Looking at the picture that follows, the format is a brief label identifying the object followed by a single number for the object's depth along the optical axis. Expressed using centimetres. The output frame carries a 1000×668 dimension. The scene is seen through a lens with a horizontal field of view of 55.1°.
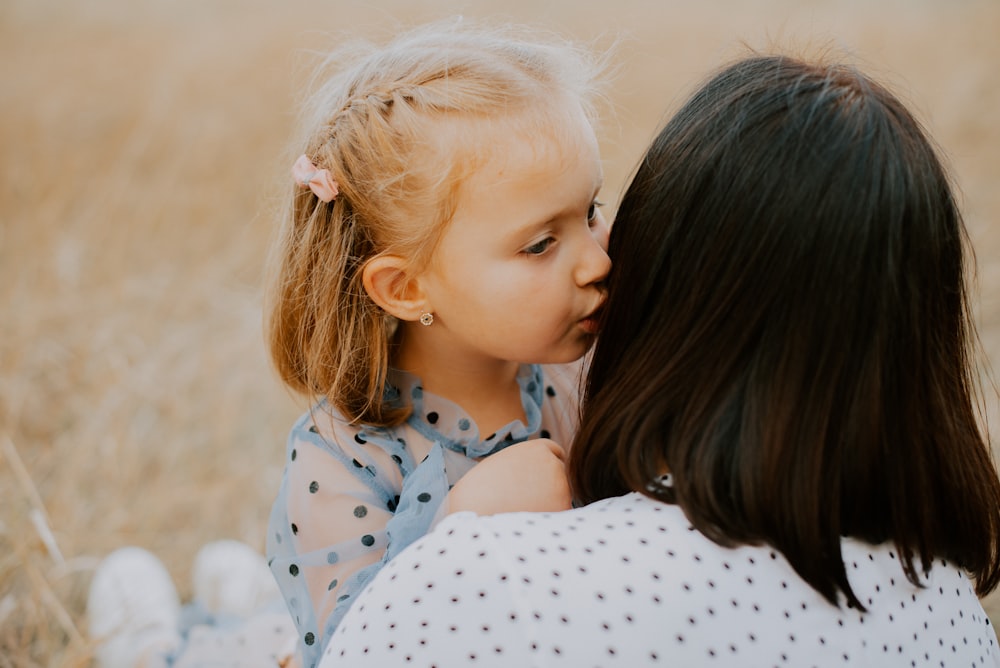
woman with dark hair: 115
